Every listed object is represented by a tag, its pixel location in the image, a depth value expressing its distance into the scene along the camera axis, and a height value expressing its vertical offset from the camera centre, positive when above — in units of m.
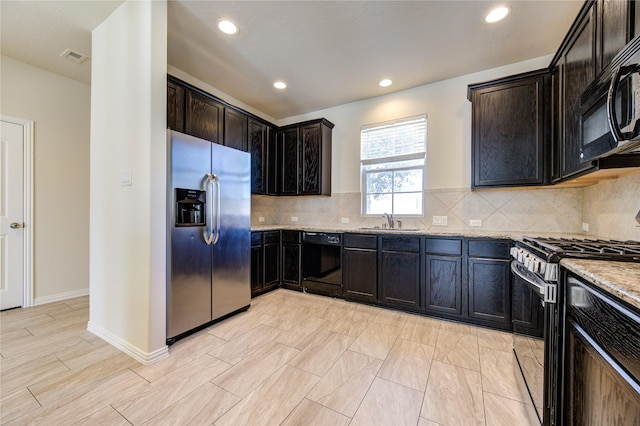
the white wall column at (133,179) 1.94 +0.27
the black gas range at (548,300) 1.15 -0.42
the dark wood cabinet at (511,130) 2.48 +0.85
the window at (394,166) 3.44 +0.67
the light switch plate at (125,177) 2.05 +0.28
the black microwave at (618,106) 1.04 +0.50
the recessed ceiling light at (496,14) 2.13 +1.71
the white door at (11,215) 2.90 -0.04
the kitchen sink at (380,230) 3.10 -0.21
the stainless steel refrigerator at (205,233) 2.14 -0.20
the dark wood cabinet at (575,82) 1.70 +0.97
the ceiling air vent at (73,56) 2.76 +1.73
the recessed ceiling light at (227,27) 2.31 +1.73
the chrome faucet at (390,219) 3.46 -0.09
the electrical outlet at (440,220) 3.22 -0.09
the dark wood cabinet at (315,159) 3.84 +0.82
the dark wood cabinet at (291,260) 3.58 -0.68
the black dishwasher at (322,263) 3.30 -0.68
